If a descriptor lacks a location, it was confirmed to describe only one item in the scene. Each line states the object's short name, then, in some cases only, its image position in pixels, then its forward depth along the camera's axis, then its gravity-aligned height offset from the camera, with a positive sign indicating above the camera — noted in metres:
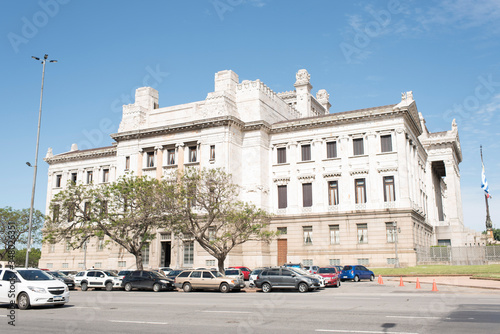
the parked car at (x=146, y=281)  32.44 -1.50
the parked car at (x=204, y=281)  30.09 -1.41
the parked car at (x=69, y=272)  43.66 -1.23
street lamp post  34.97 +8.90
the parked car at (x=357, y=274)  39.94 -1.29
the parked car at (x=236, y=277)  30.28 -1.18
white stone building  49.25 +10.36
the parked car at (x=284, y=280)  28.72 -1.30
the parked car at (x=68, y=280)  36.06 -1.55
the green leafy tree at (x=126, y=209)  40.41 +4.37
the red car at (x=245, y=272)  40.66 -1.12
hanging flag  76.56 +11.74
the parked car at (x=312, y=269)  35.84 -0.81
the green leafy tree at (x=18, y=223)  62.59 +4.98
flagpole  80.75 +6.36
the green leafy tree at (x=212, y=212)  38.72 +3.92
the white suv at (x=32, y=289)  18.28 -1.13
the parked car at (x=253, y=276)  33.44 -1.22
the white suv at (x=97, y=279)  34.72 -1.48
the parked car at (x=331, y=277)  33.84 -1.30
